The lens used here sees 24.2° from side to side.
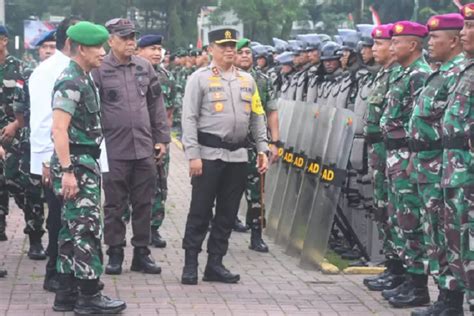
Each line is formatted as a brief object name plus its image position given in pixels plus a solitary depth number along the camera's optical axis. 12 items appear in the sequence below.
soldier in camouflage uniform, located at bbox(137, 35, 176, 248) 10.80
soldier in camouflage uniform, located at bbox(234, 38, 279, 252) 11.05
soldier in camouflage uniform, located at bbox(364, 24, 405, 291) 8.84
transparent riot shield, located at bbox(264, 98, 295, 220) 11.77
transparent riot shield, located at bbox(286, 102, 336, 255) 10.27
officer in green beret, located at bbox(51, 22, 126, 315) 7.52
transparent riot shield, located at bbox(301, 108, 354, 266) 9.73
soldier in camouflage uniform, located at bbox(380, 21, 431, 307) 8.16
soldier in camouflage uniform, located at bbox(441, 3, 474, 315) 6.93
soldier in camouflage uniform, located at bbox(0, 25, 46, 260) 10.31
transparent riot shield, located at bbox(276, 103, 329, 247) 10.86
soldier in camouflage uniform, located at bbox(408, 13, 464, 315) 7.45
